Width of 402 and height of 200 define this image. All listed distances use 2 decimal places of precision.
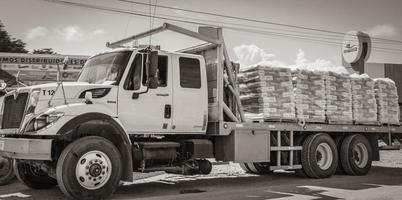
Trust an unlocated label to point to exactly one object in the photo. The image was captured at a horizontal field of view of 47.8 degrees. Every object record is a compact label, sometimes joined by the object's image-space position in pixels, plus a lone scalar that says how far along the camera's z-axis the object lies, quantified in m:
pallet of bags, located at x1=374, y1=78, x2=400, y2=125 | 12.87
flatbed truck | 7.41
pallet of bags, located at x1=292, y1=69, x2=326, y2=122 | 11.04
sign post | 30.42
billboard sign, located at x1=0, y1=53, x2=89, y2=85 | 19.38
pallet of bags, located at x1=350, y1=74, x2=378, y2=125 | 12.26
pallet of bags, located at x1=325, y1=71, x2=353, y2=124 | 11.62
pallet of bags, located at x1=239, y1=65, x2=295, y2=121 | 10.49
